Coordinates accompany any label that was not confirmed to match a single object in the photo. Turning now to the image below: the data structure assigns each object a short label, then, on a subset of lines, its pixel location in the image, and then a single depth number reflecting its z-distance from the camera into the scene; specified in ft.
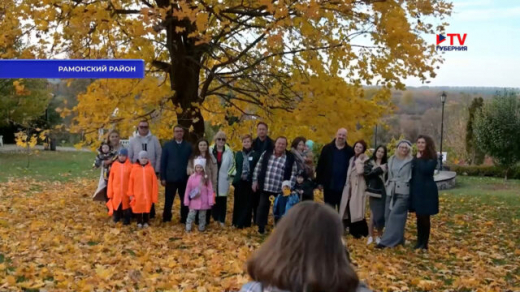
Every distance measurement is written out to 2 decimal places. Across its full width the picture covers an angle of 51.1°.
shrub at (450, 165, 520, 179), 105.19
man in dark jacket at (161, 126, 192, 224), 30.83
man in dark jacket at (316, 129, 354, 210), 29.58
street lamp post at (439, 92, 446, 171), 114.79
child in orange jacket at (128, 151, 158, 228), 29.37
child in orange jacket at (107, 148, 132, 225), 29.76
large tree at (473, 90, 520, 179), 97.81
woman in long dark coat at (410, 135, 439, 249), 26.46
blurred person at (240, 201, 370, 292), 6.73
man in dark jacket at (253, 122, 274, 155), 30.30
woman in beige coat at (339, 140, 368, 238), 28.68
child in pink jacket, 29.27
